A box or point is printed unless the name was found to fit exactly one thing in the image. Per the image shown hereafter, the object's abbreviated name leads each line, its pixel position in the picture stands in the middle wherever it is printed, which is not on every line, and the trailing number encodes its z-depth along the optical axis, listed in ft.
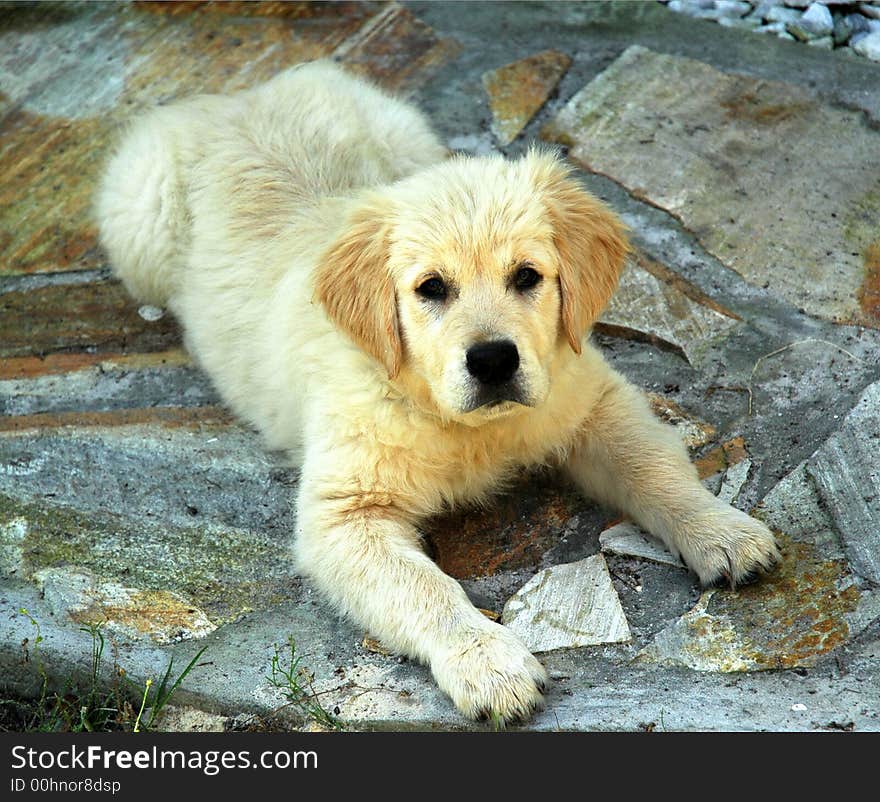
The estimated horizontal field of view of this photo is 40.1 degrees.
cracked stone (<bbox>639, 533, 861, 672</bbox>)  10.85
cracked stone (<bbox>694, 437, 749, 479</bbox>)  13.70
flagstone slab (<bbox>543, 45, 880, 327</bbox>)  15.87
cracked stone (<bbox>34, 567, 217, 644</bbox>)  12.04
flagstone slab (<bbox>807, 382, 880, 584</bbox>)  11.78
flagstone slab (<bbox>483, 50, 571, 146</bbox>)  19.11
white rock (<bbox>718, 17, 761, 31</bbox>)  20.67
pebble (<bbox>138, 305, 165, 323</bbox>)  18.19
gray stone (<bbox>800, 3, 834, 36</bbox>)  20.20
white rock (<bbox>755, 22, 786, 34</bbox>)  20.44
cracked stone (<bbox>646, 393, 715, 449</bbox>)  14.26
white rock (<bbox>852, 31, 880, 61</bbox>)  19.42
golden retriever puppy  11.68
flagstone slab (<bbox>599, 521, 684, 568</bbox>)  12.58
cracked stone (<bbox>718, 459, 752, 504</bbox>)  13.24
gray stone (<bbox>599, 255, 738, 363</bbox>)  15.49
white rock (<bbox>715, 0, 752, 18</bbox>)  21.02
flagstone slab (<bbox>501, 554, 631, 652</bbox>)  11.51
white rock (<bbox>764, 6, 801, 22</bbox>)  20.63
